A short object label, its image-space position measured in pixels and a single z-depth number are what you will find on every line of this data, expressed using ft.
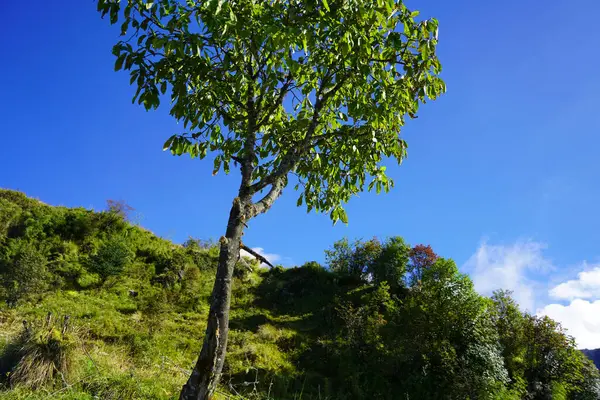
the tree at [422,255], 92.84
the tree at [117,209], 65.44
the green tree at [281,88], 11.44
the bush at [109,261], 51.39
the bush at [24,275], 40.49
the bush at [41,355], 17.20
